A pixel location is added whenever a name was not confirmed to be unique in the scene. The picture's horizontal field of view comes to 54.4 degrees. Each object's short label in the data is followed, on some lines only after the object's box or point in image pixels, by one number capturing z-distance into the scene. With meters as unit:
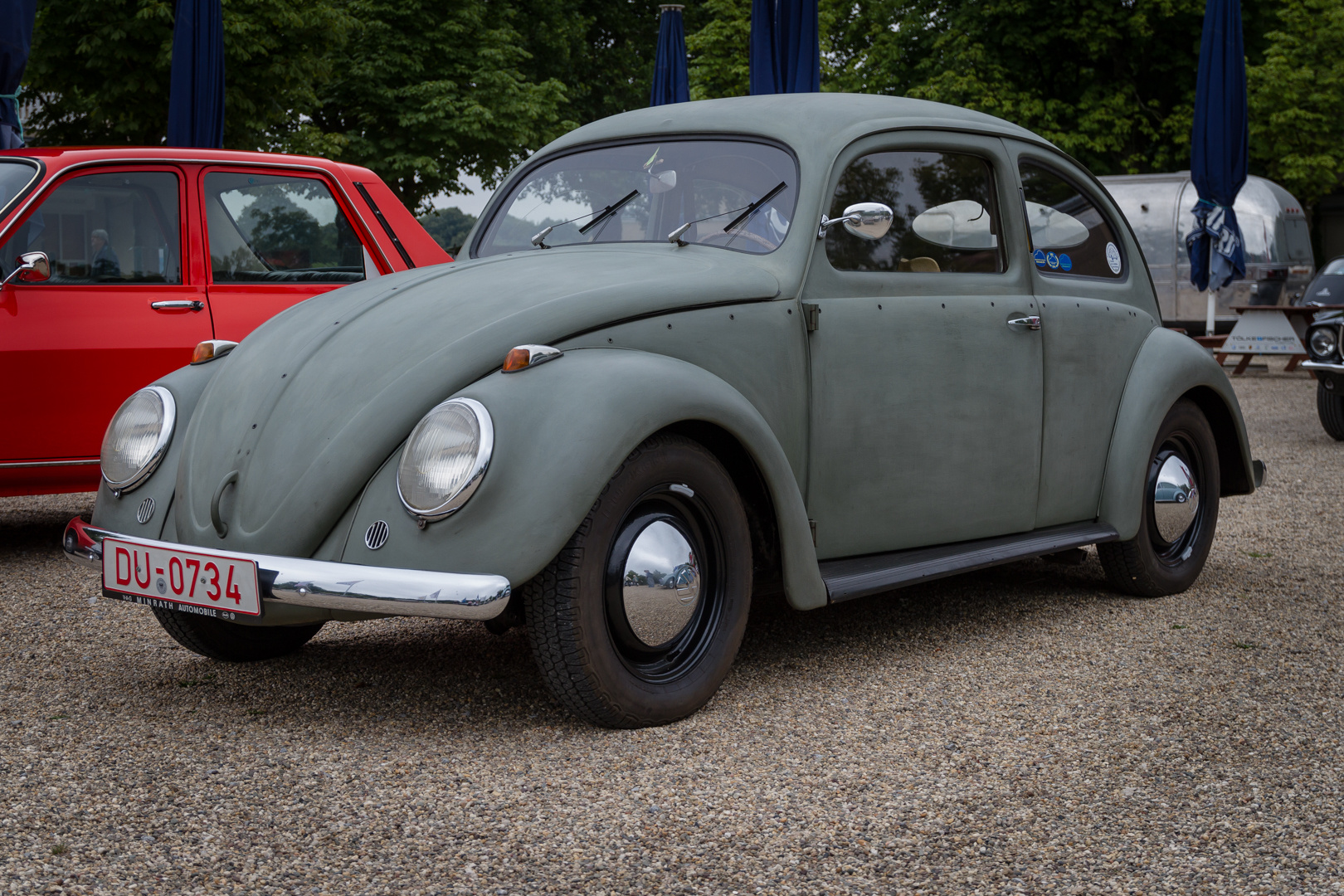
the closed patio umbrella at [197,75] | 10.23
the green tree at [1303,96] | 24.64
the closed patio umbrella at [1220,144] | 13.64
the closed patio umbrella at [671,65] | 13.75
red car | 5.71
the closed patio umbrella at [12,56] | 7.59
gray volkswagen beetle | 3.14
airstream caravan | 20.00
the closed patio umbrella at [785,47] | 9.63
